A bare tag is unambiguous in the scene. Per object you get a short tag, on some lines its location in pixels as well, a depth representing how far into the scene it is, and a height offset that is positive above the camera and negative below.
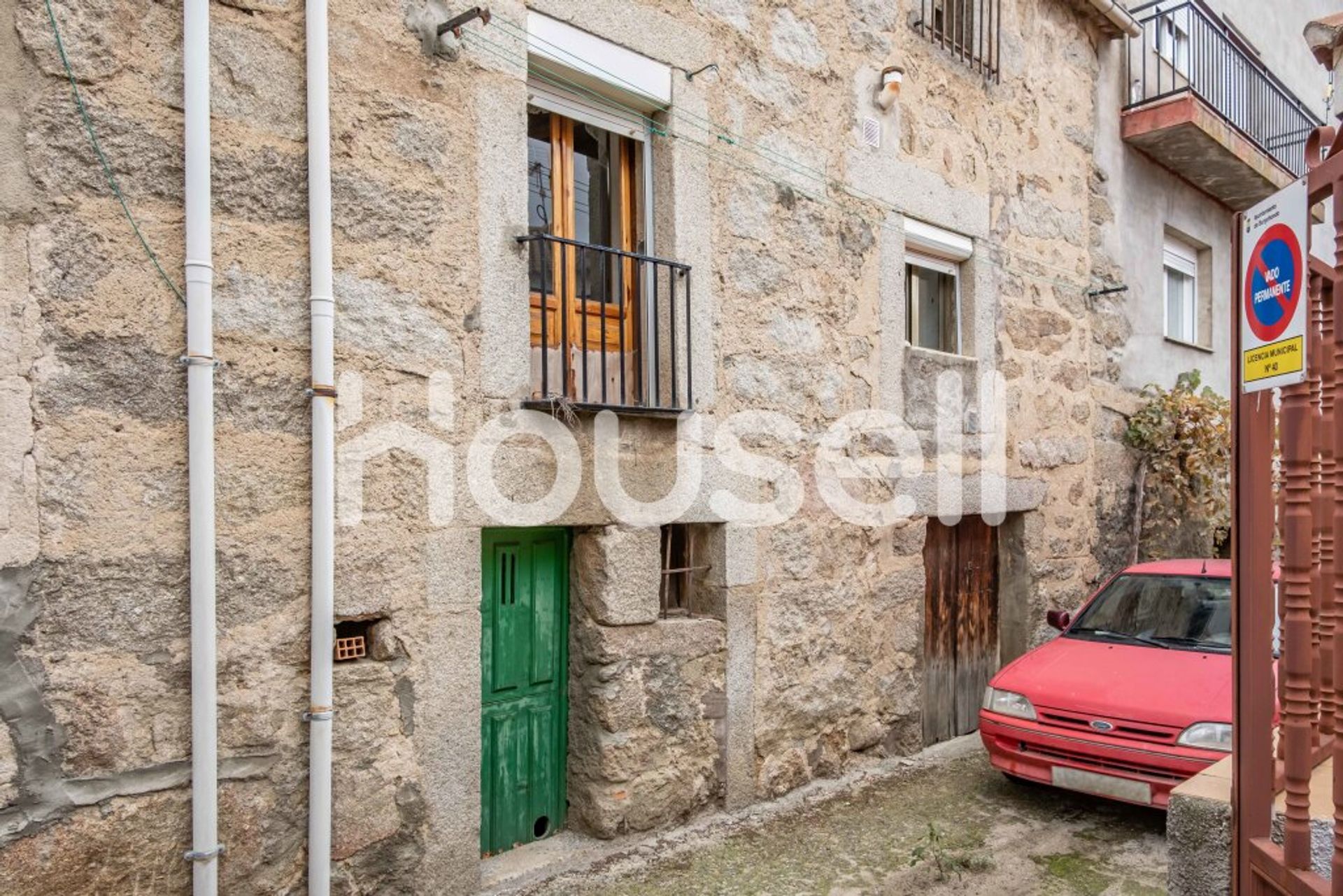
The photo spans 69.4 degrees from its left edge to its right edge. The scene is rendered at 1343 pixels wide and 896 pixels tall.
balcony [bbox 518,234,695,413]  4.45 +0.59
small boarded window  5.00 -0.65
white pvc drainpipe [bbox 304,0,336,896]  3.46 -0.01
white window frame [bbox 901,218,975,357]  6.25 +1.32
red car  4.55 -1.23
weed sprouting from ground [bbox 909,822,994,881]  4.30 -1.86
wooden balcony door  4.45 +0.91
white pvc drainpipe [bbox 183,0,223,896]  3.19 +0.02
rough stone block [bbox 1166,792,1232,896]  2.64 -1.11
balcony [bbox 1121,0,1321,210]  8.22 +3.23
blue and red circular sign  2.26 +0.39
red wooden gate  2.16 -0.36
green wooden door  4.30 -1.06
